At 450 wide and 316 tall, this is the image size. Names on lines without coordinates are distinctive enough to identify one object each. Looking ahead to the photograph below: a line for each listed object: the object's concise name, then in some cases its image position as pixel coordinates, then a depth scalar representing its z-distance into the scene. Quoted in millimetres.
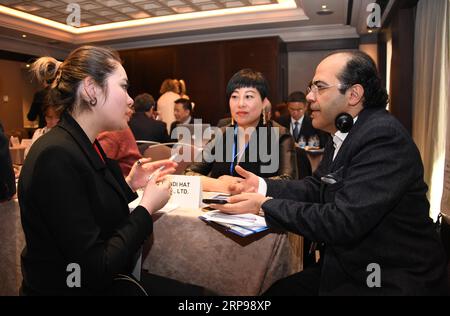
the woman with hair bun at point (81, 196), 1047
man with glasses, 1117
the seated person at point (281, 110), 6075
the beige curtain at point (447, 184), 2746
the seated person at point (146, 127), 4457
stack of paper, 1313
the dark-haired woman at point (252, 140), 2219
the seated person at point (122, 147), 2521
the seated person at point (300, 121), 5073
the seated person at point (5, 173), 1716
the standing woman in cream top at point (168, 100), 6270
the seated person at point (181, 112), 5504
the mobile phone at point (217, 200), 1530
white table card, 1599
